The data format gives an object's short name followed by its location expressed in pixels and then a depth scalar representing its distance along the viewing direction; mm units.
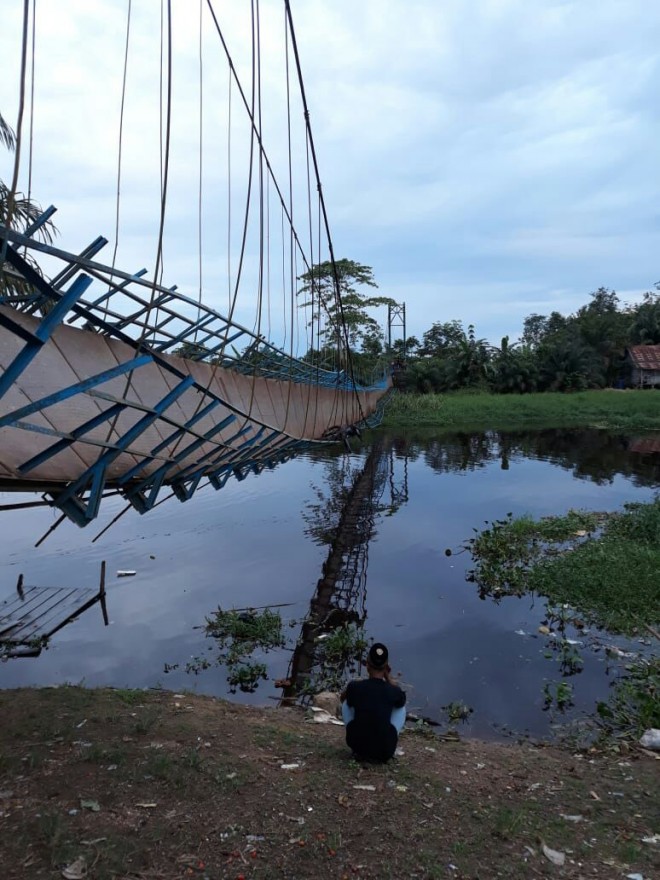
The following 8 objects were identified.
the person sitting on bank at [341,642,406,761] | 3545
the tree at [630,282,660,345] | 38094
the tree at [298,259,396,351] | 31547
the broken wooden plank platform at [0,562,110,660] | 6598
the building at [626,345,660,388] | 35688
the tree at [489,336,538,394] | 36469
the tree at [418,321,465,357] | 41156
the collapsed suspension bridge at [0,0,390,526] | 2730
